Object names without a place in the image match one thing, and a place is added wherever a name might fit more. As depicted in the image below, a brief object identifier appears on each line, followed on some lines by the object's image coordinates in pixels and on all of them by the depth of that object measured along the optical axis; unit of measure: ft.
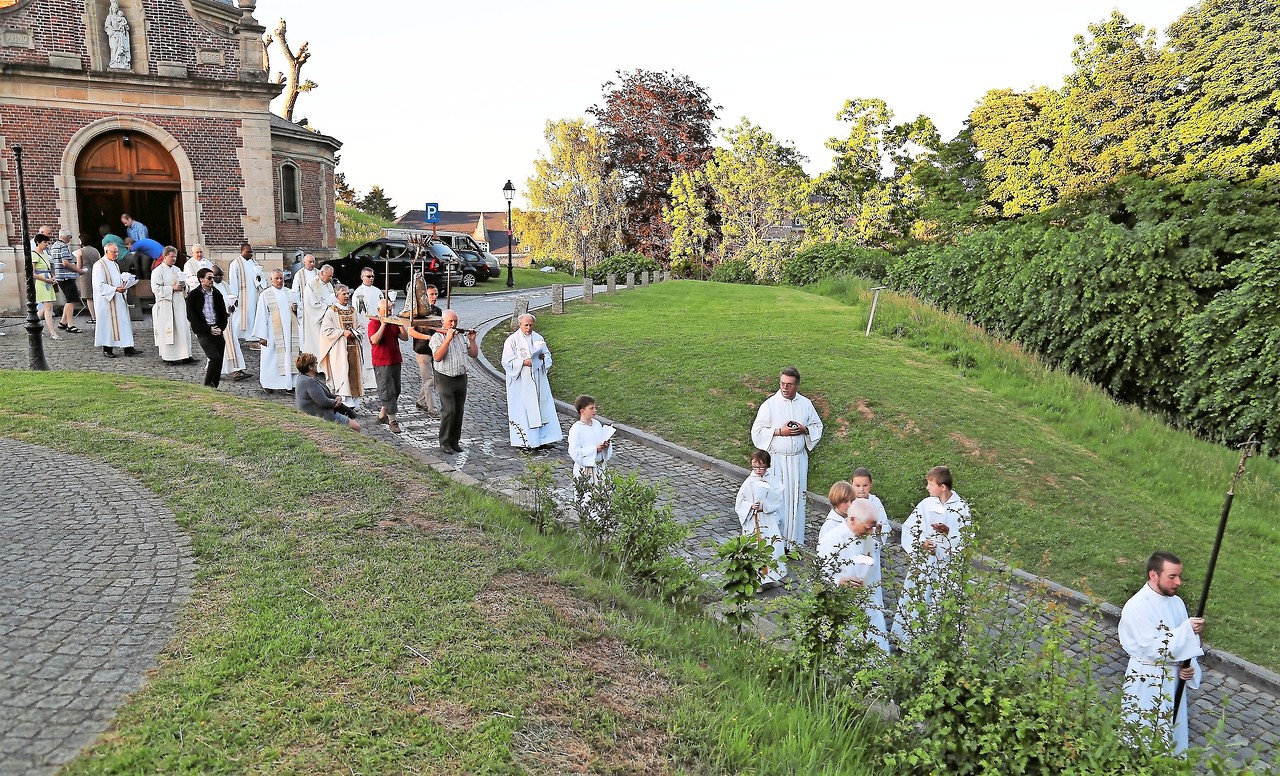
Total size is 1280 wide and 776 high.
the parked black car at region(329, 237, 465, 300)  78.52
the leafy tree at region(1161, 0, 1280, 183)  70.38
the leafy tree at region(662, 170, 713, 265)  131.95
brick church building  64.28
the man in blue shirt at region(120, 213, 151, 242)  59.28
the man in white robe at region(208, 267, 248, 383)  43.86
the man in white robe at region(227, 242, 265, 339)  47.34
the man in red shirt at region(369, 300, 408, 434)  36.35
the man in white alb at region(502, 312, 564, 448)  36.63
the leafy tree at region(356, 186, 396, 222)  250.16
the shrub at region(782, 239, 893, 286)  95.91
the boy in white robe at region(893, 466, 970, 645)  16.03
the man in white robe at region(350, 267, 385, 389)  40.57
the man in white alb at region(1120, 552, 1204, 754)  17.87
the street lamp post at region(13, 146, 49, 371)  42.22
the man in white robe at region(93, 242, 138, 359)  45.96
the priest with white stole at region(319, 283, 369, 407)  39.09
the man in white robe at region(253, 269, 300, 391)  41.98
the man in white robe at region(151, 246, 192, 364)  44.45
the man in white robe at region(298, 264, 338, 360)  43.32
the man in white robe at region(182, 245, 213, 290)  43.56
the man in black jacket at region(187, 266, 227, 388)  38.99
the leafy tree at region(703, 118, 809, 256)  122.11
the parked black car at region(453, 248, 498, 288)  107.24
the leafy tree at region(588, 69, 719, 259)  148.25
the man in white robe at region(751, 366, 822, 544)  27.71
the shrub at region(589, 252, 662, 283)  110.73
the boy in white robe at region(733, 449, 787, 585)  24.99
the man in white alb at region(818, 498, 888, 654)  20.15
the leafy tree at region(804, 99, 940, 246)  120.26
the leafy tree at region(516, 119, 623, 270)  147.23
